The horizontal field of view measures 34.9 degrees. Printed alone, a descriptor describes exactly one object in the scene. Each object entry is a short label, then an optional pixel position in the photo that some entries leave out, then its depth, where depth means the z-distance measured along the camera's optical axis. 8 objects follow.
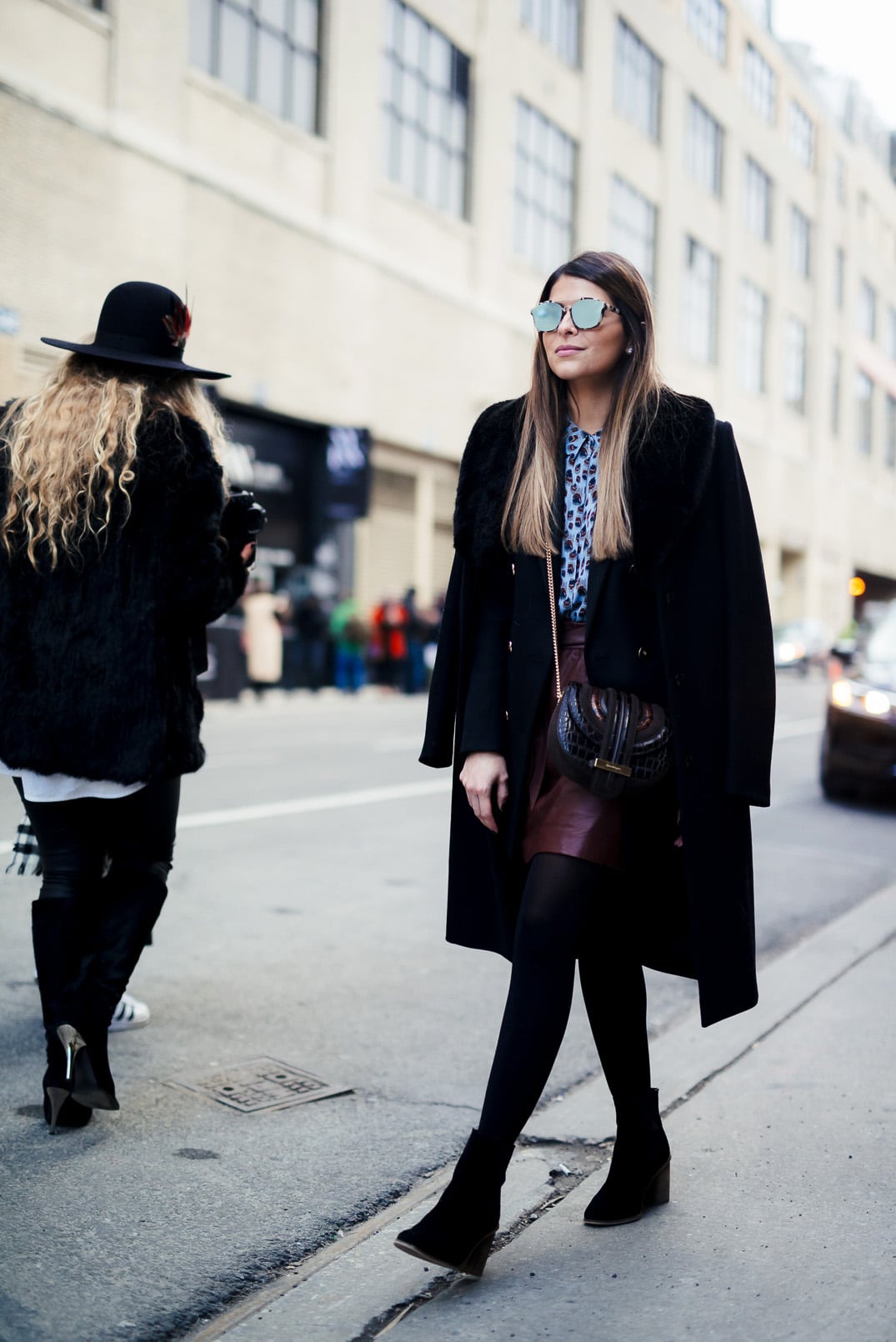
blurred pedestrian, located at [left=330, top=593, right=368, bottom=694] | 21.42
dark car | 9.80
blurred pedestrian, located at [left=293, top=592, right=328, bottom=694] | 21.39
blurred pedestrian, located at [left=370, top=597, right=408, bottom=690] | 22.41
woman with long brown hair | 2.65
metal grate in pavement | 3.63
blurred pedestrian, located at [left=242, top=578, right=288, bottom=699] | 18.61
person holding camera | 3.29
